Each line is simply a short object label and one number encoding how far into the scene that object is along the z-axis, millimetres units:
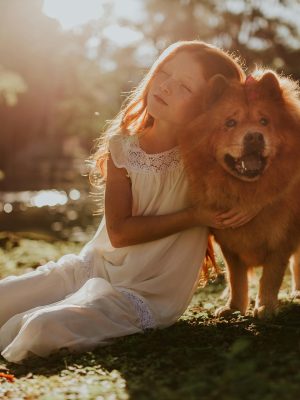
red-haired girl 3764
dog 3615
